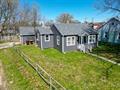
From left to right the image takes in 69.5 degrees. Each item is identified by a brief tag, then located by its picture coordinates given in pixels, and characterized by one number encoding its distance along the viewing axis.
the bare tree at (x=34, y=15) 35.95
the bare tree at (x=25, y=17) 35.66
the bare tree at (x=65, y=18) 44.60
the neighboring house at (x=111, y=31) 17.99
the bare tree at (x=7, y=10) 26.66
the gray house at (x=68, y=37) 14.24
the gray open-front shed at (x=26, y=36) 21.54
